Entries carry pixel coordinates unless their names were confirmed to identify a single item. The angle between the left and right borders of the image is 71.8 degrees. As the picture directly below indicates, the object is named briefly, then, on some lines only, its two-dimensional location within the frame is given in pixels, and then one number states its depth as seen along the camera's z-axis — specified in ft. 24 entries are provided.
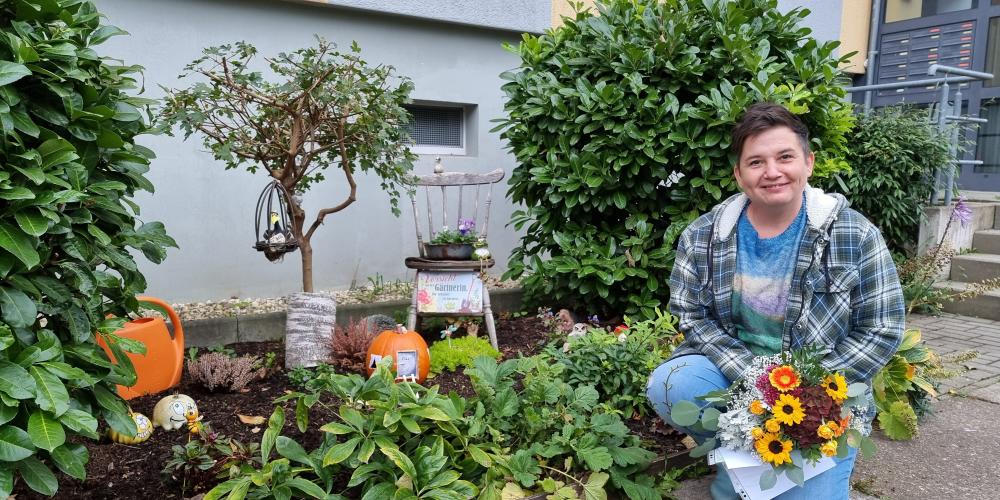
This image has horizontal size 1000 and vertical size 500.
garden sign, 13.41
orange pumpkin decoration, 11.01
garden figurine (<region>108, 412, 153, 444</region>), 8.87
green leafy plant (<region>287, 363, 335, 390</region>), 11.14
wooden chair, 13.26
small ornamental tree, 11.15
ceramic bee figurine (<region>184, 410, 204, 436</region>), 8.41
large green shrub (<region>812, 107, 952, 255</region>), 19.95
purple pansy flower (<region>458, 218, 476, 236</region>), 14.10
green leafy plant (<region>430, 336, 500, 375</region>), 12.16
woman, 7.41
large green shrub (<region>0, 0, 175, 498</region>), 5.62
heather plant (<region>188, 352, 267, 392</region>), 10.80
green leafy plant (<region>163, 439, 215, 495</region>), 7.56
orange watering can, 10.37
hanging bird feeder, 12.04
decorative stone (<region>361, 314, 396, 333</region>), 13.38
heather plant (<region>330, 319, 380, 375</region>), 11.75
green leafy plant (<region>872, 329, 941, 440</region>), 10.09
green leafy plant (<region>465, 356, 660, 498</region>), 8.02
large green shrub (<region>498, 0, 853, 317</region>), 13.14
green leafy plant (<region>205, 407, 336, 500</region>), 6.93
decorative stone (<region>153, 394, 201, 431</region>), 9.33
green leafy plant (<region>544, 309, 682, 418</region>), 10.16
